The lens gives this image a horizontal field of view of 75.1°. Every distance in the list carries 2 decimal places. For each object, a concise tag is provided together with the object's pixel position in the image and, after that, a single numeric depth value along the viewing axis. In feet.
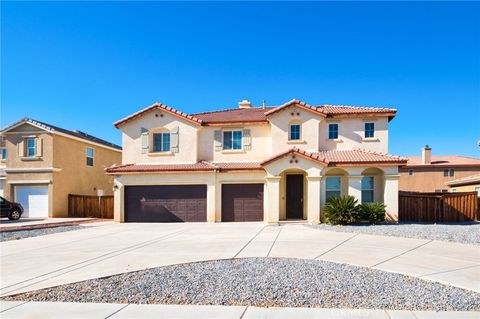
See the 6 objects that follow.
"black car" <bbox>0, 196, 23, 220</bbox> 68.35
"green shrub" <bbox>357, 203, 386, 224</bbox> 53.67
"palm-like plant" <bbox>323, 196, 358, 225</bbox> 52.70
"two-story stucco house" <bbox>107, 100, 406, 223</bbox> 59.52
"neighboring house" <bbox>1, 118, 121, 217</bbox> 75.46
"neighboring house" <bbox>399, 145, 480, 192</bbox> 118.32
